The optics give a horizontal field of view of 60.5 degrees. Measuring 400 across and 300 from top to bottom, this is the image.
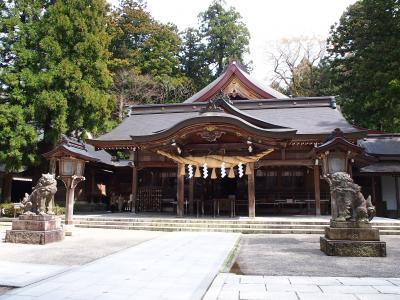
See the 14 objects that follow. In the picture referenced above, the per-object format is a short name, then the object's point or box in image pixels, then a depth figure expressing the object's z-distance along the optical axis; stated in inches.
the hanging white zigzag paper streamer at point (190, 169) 546.3
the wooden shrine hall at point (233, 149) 515.2
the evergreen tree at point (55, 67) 608.7
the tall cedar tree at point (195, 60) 1413.6
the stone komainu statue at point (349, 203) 284.0
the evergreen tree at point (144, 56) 1136.2
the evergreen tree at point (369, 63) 692.7
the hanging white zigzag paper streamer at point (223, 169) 530.5
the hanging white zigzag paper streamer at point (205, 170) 542.9
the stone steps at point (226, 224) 440.5
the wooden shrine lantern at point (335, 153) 344.5
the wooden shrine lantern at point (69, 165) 446.9
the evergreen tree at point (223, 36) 1438.2
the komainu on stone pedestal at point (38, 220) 331.2
